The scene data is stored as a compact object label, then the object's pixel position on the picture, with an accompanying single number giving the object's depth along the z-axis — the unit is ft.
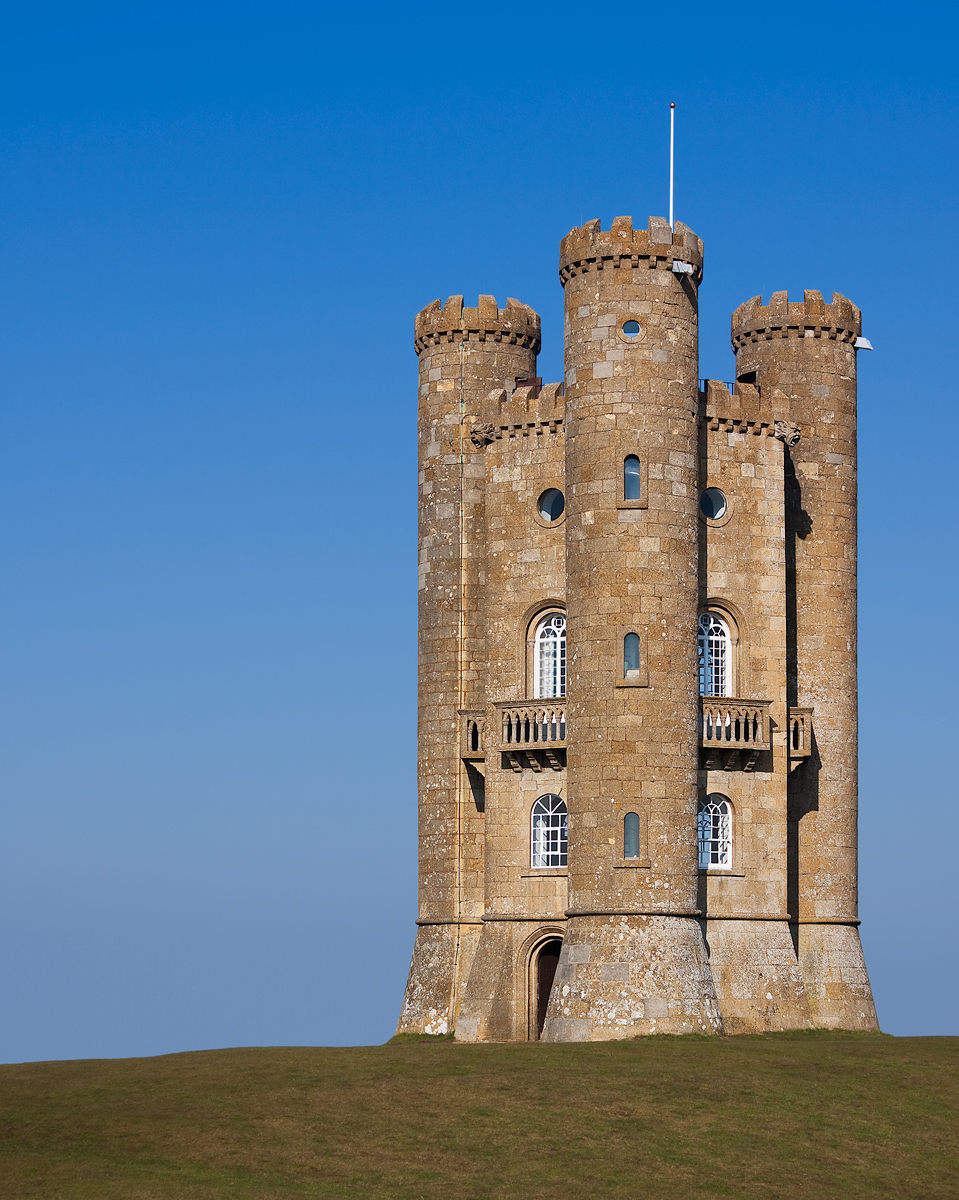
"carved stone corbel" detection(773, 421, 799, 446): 178.19
